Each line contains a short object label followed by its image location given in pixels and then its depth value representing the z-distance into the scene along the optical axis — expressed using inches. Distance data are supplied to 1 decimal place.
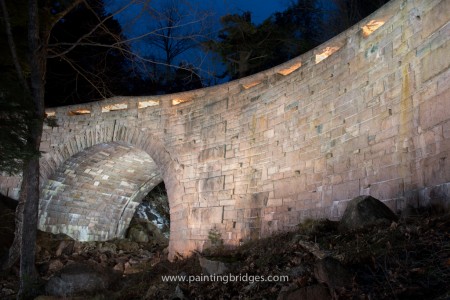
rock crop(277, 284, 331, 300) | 132.8
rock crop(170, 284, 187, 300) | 216.8
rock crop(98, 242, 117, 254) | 514.6
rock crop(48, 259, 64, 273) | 400.4
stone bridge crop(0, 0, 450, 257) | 215.0
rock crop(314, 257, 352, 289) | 135.9
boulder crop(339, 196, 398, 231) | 195.0
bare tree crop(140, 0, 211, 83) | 901.2
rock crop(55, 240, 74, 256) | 469.4
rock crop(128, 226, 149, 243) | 614.9
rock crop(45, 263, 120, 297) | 300.2
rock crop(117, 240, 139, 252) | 548.4
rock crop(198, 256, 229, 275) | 242.9
